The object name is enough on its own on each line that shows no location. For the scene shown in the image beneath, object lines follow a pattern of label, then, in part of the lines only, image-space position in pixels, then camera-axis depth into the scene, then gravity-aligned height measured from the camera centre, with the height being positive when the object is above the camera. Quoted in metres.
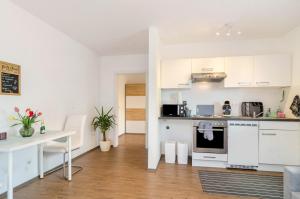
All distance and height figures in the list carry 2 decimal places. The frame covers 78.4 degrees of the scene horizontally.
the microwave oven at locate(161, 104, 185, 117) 3.97 -0.24
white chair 3.08 -0.79
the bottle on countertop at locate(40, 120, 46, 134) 2.79 -0.47
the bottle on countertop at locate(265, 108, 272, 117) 3.92 -0.30
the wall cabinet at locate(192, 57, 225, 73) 3.88 +0.73
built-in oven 3.58 -0.74
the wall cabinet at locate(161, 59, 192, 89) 4.01 +0.57
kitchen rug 2.60 -1.33
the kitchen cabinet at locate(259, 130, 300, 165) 3.29 -0.87
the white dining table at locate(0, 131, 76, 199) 1.92 -0.52
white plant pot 4.79 -1.20
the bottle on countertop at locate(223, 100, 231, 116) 4.07 -0.22
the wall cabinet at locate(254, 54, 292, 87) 3.64 +0.58
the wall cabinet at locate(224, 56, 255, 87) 3.78 +0.58
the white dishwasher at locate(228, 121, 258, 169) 3.43 -0.85
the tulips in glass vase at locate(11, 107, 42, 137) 2.48 -0.32
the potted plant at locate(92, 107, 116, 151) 4.78 -0.67
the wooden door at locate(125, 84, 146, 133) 7.28 -0.35
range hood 3.75 +0.47
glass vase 2.47 -0.44
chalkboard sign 2.45 +0.29
